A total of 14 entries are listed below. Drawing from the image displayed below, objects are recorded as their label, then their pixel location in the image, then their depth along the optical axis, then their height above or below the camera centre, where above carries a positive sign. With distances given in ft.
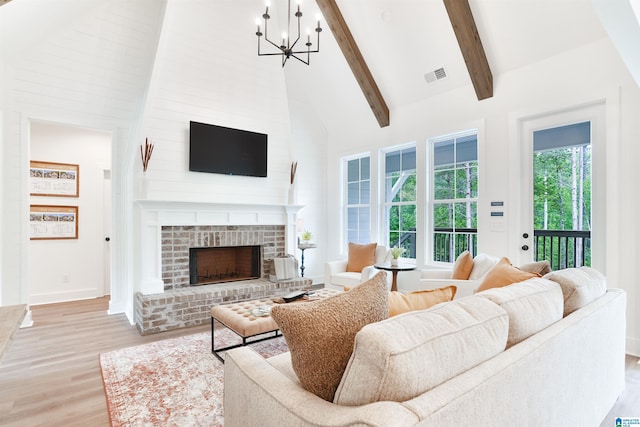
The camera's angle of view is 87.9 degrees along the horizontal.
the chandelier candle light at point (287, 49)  9.73 +5.46
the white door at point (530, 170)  10.49 +1.50
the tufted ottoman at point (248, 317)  8.14 -2.66
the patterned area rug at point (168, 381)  6.56 -3.95
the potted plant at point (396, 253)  13.50 -1.57
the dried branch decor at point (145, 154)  12.46 +2.34
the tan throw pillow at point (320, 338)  3.25 -1.21
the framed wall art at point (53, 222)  15.30 -0.23
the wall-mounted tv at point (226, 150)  13.66 +2.85
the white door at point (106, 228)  16.89 -0.58
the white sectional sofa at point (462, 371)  2.77 -1.57
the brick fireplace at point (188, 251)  12.10 -1.59
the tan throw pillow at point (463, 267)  10.98 -1.77
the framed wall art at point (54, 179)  15.33 +1.81
